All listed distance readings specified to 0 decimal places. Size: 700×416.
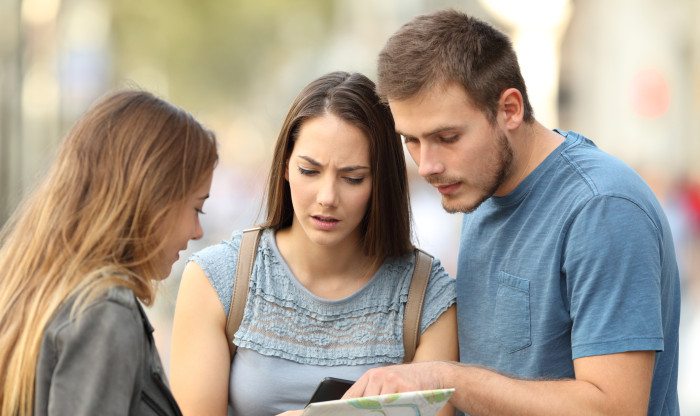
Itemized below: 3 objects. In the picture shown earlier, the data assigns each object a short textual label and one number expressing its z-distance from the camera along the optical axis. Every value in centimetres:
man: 534
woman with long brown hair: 629
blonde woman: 426
